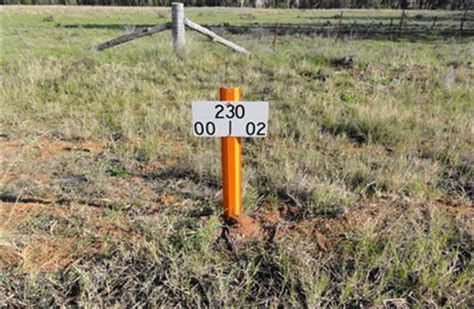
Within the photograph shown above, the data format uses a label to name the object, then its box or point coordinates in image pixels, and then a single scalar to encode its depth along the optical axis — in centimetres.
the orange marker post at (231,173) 265
